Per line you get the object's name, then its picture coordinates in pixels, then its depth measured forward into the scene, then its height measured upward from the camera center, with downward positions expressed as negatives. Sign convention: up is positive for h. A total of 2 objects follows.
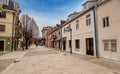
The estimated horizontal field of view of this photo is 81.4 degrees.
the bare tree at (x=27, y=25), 19.10 +4.23
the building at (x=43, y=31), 37.30 +4.74
